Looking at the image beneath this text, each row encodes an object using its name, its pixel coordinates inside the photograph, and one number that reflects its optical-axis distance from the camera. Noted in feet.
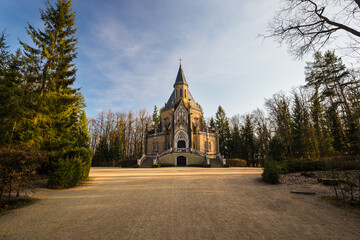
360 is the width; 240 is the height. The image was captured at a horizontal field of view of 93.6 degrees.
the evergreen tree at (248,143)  133.08
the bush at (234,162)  96.27
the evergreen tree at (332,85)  65.67
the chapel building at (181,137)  100.12
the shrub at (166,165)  92.79
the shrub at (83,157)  34.76
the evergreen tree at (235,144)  139.54
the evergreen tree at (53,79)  38.06
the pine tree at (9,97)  30.37
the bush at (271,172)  33.29
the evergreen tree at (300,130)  85.05
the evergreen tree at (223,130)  153.99
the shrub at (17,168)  18.90
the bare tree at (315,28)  26.18
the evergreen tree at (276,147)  82.92
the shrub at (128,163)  98.04
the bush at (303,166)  42.88
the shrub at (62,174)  29.27
